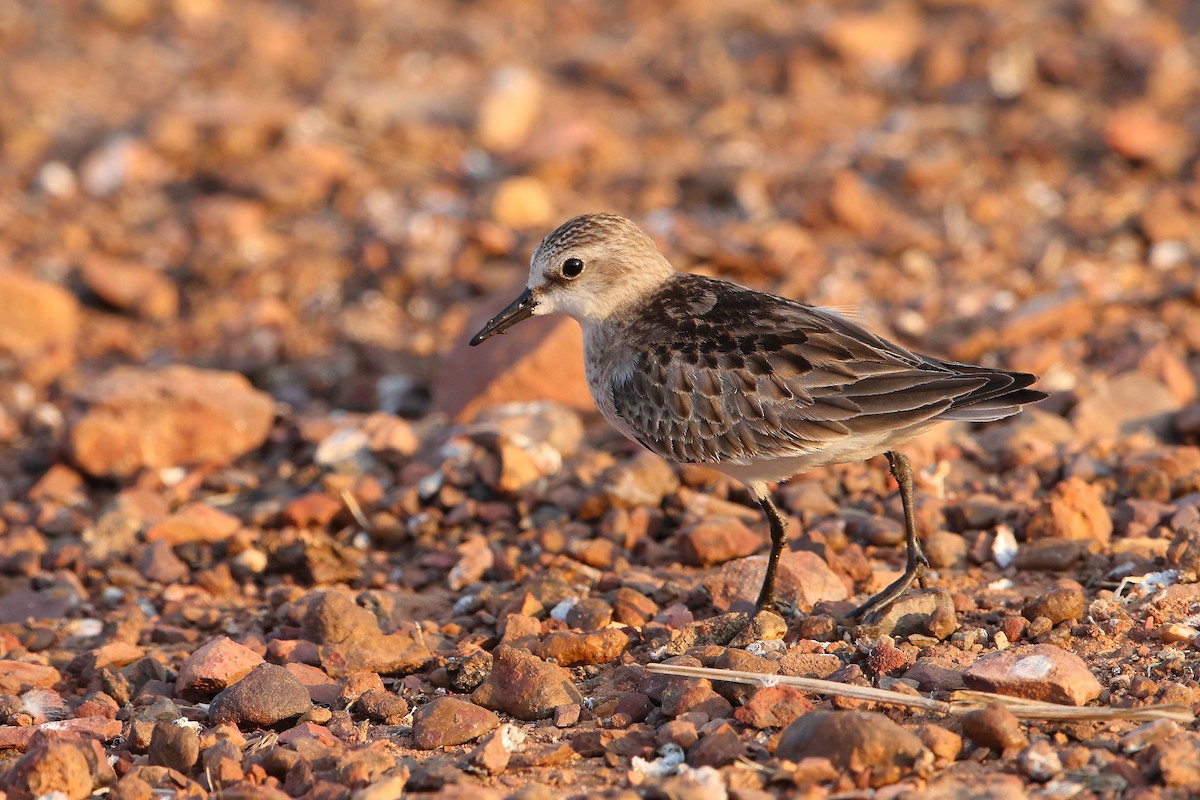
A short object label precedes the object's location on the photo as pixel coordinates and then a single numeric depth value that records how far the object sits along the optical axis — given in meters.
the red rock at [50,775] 8.98
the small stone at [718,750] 8.80
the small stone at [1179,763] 8.20
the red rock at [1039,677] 9.22
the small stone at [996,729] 8.72
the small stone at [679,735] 9.16
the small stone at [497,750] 9.08
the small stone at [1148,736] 8.70
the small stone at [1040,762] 8.49
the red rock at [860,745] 8.51
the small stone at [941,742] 8.70
